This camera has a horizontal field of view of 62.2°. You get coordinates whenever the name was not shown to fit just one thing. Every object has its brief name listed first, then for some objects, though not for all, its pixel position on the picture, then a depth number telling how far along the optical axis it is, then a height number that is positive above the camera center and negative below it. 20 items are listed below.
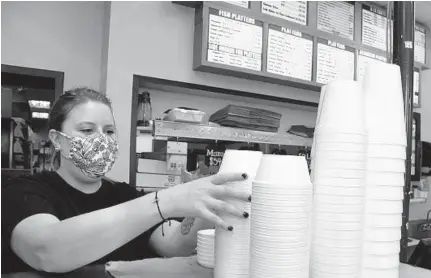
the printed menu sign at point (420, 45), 4.32 +1.37
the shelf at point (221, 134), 2.49 +0.11
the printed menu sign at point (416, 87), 4.28 +0.82
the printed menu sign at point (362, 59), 3.70 +1.01
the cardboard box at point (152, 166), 2.61 -0.16
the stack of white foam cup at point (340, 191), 0.72 -0.08
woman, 0.81 -0.21
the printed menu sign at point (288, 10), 3.13 +1.27
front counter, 0.92 -0.31
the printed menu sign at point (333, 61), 3.43 +0.91
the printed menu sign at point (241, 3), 2.91 +1.20
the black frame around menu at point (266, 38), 2.79 +1.07
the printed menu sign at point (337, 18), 3.47 +1.35
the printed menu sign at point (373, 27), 3.80 +1.38
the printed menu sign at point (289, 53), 3.13 +0.88
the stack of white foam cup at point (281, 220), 0.65 -0.13
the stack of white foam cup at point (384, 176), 0.76 -0.05
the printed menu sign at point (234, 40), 2.82 +0.88
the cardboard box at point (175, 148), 2.64 -0.01
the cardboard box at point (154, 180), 2.60 -0.26
